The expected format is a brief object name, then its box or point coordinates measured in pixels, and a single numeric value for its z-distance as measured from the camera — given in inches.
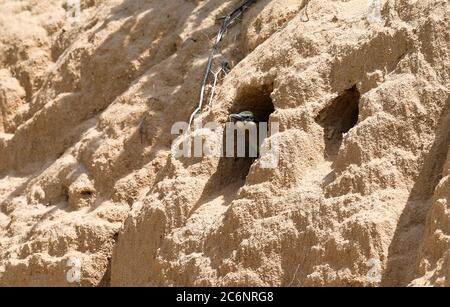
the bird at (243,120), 605.2
